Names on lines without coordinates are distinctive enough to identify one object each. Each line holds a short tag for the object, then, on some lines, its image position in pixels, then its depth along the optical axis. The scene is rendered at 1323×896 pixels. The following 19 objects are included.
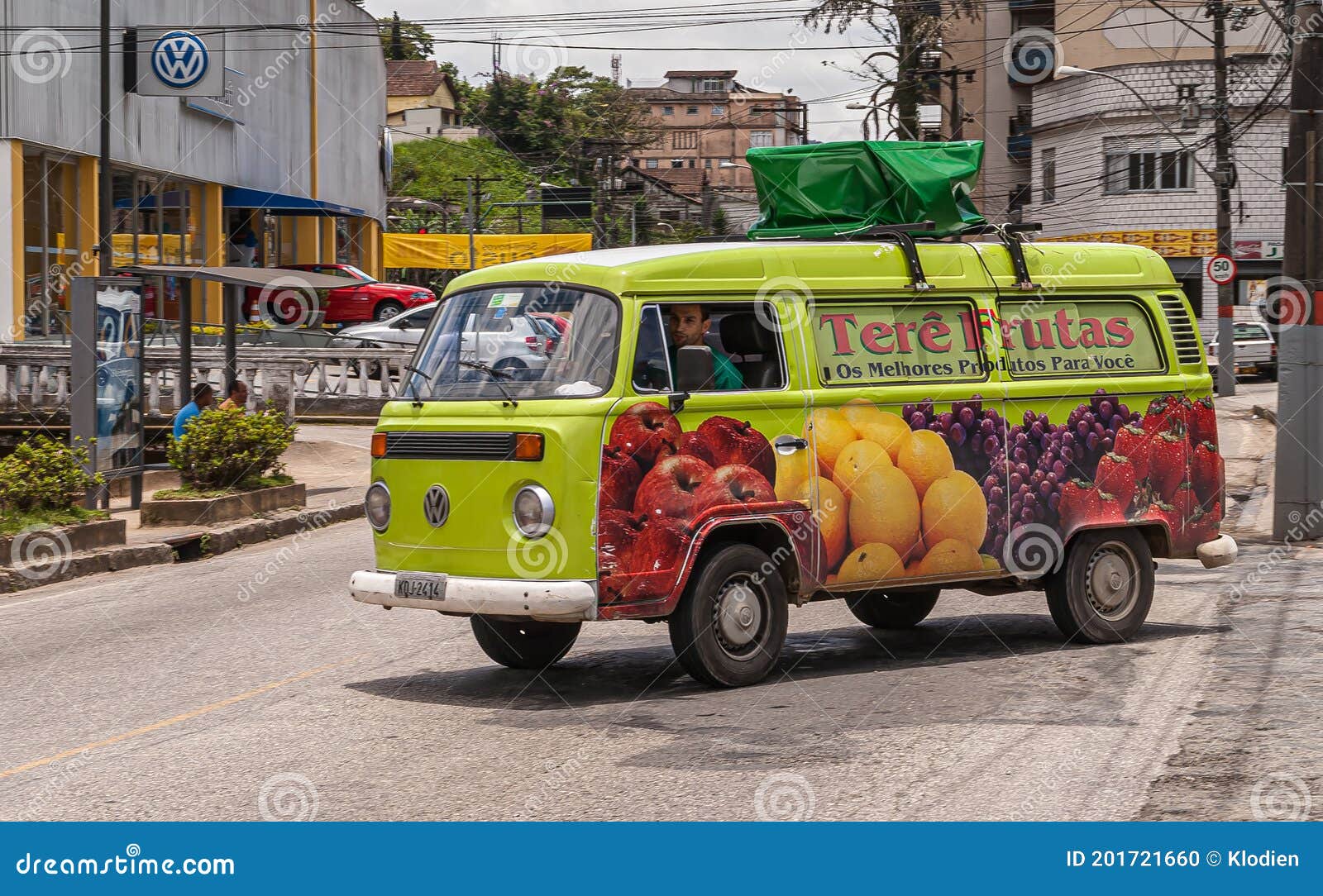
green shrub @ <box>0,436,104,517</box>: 15.16
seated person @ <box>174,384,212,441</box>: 19.17
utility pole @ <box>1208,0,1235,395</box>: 38.66
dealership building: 32.16
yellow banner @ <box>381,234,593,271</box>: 52.78
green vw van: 8.27
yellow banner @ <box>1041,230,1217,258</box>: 52.09
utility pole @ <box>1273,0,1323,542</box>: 16.16
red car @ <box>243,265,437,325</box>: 40.66
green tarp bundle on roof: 10.05
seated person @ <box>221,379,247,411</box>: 19.22
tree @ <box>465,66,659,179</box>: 92.50
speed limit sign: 36.97
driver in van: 8.70
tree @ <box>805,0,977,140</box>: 40.66
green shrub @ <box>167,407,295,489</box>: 18.03
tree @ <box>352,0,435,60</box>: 119.19
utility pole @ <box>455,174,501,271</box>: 50.22
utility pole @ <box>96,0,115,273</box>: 23.77
